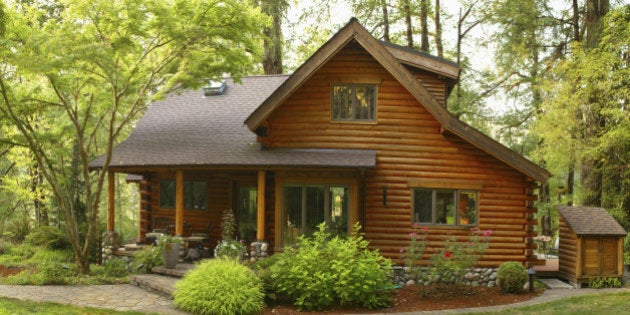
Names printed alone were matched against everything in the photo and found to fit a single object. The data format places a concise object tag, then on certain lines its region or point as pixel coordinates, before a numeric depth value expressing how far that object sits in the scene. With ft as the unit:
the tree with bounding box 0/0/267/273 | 44.21
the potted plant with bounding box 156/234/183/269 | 49.47
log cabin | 49.90
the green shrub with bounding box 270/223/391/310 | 39.50
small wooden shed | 49.08
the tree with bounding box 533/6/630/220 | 60.54
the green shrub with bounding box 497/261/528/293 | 45.88
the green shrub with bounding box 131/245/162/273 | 51.06
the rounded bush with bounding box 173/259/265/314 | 36.37
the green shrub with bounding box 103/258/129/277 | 52.08
